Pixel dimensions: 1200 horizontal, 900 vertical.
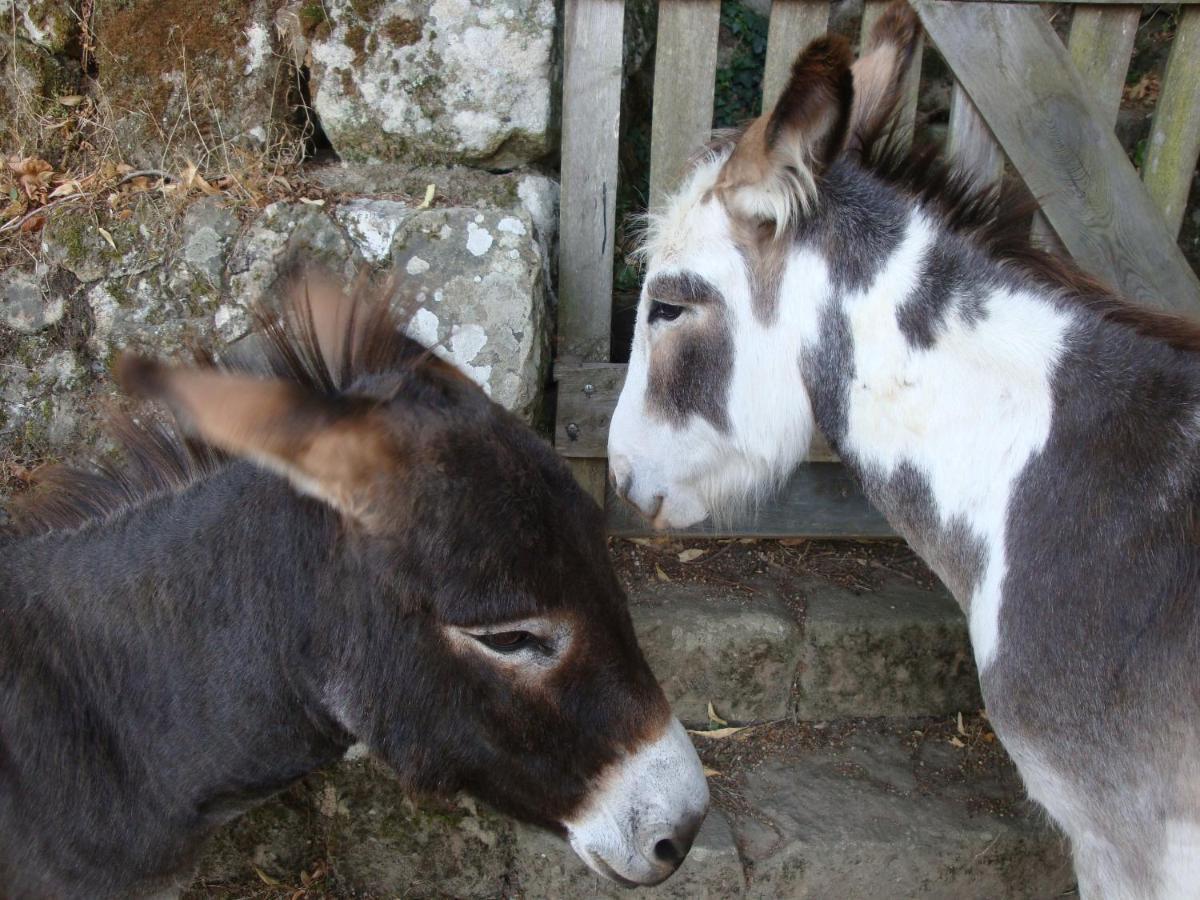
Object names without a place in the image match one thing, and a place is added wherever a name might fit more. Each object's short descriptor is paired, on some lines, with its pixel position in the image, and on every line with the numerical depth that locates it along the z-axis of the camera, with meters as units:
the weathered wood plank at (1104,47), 2.99
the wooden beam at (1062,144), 2.90
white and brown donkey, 1.83
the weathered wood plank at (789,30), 3.04
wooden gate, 2.93
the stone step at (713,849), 2.91
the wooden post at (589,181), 3.02
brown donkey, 1.63
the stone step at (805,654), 3.24
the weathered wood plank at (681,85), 3.03
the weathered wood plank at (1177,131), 3.03
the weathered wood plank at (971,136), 3.00
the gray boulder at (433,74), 3.05
